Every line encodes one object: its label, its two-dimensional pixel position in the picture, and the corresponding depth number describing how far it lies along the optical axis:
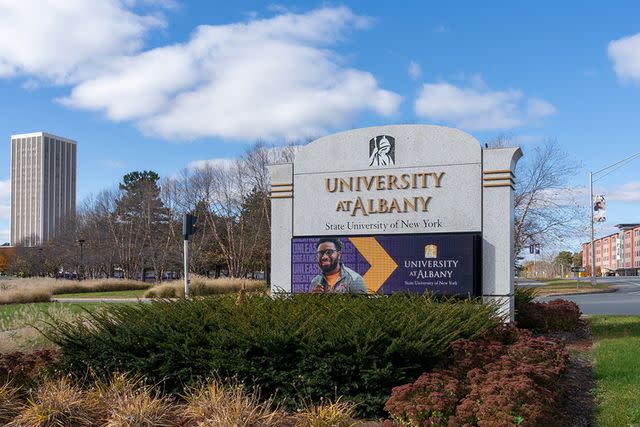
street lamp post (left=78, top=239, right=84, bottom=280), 68.78
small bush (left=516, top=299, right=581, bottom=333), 14.09
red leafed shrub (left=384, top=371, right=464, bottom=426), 5.55
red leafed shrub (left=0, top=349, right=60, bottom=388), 7.43
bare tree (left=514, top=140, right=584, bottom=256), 38.38
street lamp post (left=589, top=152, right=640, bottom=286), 42.97
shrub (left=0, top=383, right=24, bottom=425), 6.54
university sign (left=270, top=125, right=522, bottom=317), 11.91
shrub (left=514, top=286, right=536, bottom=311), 15.07
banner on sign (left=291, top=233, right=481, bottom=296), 11.83
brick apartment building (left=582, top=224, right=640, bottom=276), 129.38
